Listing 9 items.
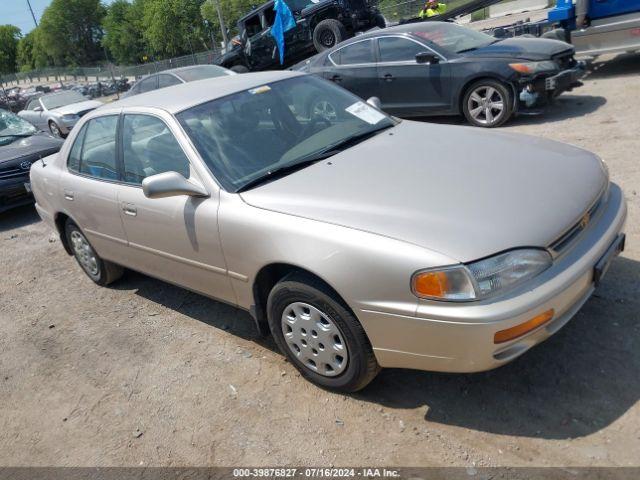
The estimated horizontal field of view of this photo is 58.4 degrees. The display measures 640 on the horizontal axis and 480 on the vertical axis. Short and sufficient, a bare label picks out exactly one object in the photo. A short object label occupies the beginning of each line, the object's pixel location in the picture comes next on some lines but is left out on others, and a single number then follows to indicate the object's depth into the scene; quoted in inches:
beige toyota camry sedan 99.8
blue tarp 563.2
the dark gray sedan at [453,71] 293.4
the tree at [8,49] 4574.3
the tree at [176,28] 2797.7
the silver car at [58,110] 624.4
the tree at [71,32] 4045.3
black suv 555.2
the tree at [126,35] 3376.0
